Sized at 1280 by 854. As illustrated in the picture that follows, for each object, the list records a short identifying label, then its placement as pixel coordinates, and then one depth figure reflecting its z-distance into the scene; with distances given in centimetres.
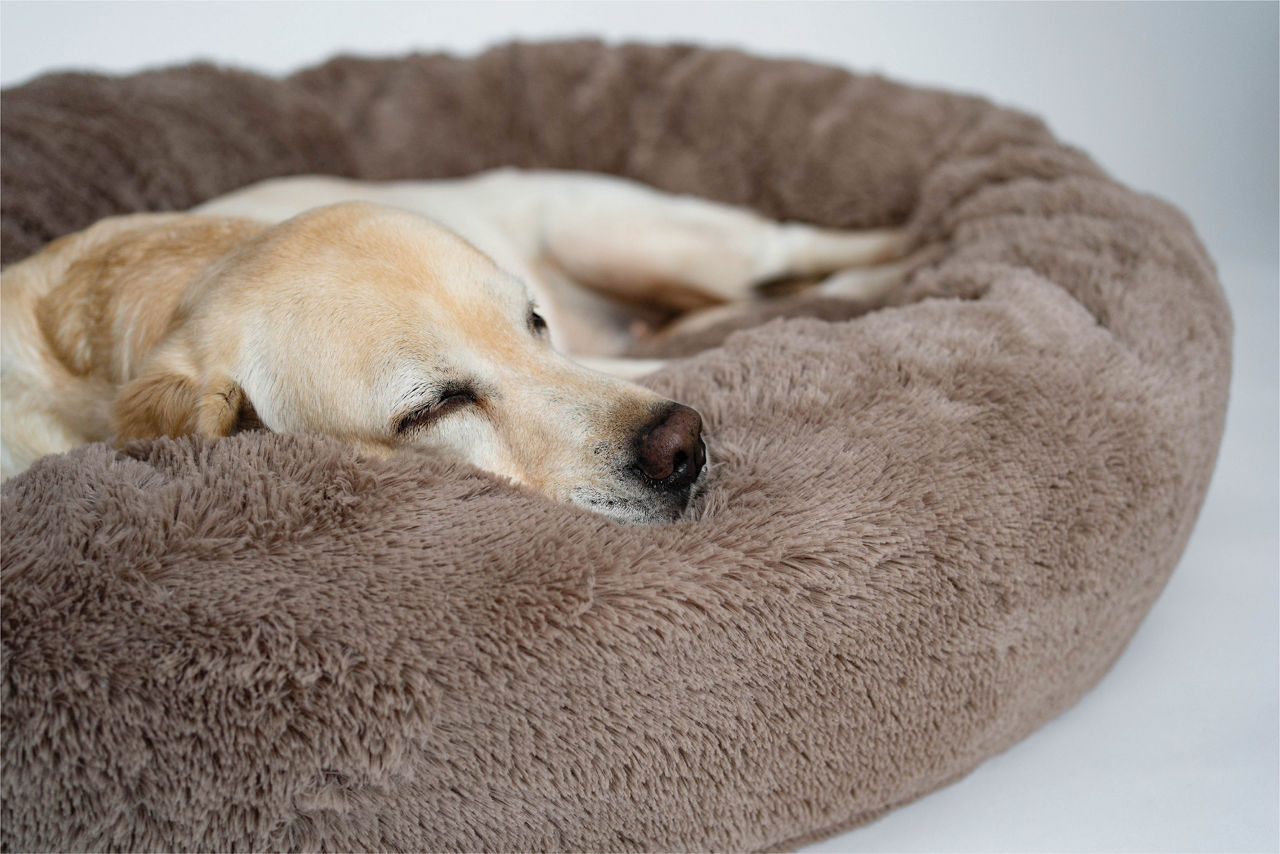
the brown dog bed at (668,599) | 77
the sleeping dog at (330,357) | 88
